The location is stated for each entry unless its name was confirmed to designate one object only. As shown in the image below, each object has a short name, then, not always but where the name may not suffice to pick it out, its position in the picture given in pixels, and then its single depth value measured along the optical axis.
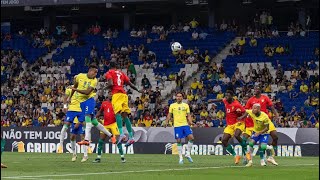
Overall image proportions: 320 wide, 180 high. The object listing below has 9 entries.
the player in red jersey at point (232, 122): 27.23
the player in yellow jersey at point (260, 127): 25.12
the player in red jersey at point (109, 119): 30.48
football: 39.00
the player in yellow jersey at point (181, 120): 28.55
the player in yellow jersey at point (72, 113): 26.66
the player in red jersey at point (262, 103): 27.02
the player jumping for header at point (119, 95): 25.31
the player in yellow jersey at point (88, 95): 25.00
